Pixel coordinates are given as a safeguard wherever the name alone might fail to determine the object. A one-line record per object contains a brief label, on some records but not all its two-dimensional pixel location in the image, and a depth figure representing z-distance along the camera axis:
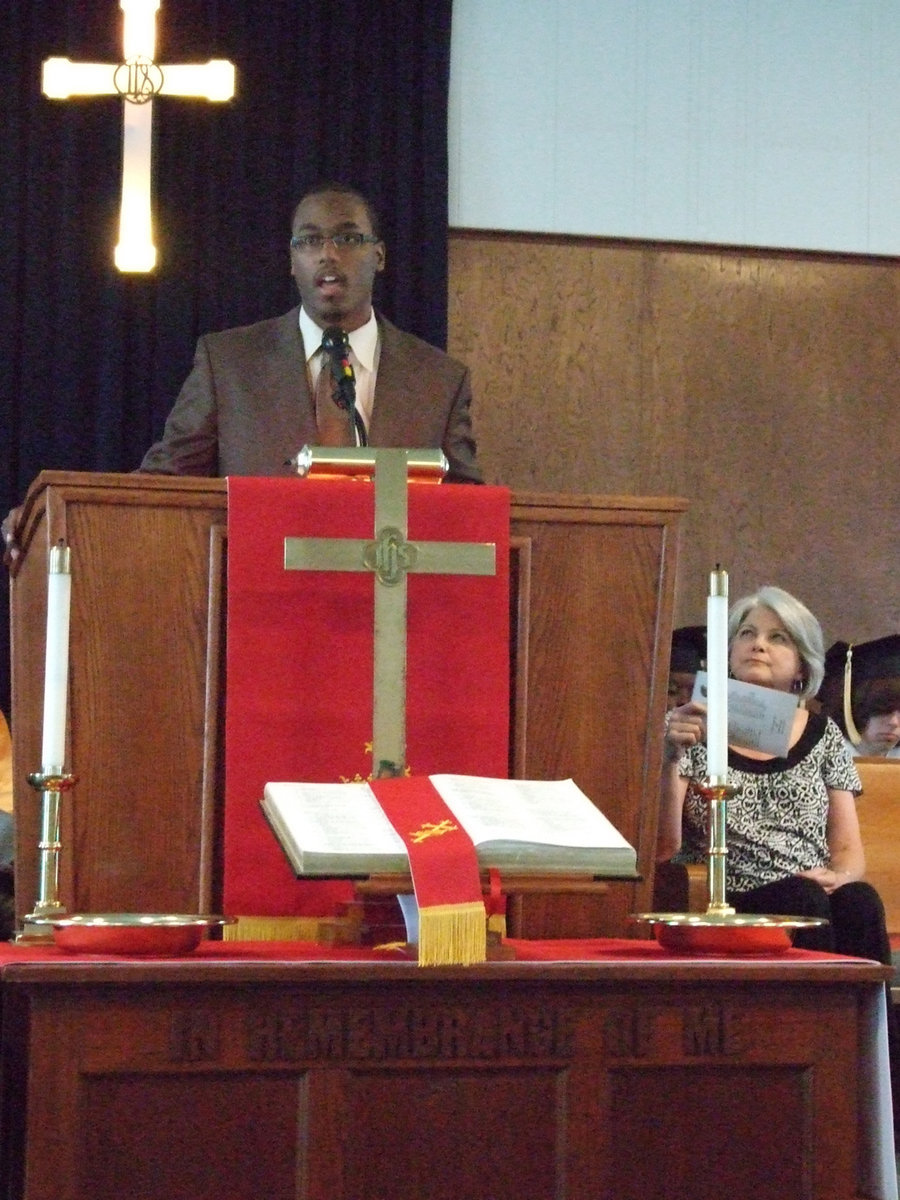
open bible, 4.34
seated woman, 7.82
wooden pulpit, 5.14
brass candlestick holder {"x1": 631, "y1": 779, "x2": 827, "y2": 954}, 4.69
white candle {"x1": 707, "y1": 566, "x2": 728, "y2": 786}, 4.93
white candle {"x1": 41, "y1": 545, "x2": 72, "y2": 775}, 4.68
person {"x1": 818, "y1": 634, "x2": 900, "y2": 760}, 11.16
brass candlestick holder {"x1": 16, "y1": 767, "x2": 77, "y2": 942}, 4.67
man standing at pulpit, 7.09
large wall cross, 10.71
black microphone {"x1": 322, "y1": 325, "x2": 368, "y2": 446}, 5.80
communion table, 4.13
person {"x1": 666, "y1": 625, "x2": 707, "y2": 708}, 10.47
